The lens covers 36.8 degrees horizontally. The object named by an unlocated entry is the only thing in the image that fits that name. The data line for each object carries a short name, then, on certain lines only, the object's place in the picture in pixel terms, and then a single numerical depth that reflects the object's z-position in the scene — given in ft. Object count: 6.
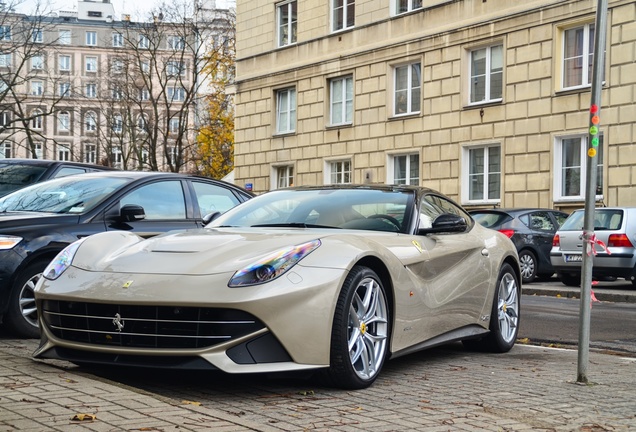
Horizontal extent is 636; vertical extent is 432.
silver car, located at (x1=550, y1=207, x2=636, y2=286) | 56.65
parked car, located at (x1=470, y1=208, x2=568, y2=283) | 65.36
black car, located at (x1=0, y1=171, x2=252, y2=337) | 25.96
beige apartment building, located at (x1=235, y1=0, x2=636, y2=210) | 83.76
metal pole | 20.88
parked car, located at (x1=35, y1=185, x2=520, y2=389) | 17.80
